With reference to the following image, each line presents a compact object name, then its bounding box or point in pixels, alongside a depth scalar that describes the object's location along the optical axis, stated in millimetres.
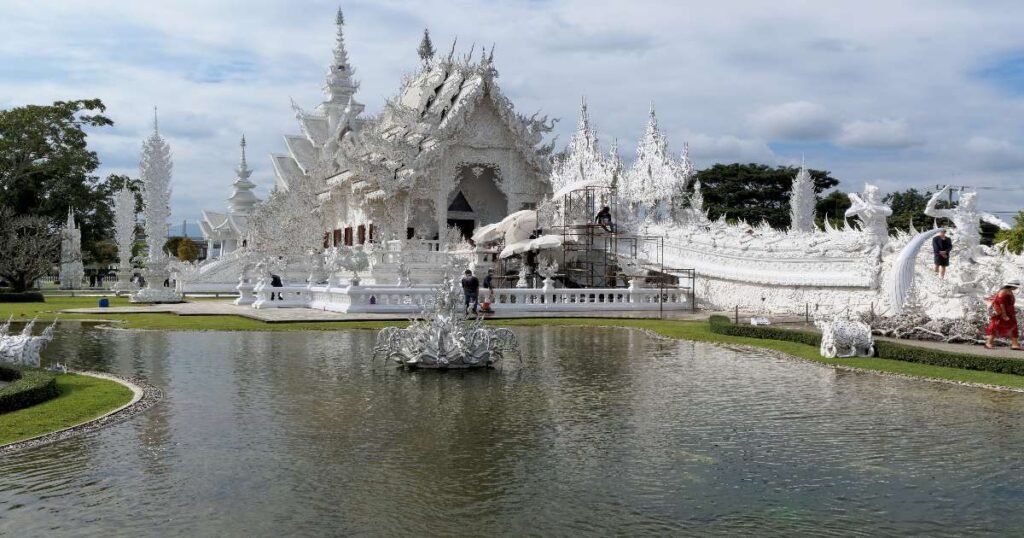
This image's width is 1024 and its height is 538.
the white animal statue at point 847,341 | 13484
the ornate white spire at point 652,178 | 35000
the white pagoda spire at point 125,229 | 38781
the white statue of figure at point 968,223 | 17406
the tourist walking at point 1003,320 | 13867
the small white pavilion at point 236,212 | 52312
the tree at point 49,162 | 42000
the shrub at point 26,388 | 8938
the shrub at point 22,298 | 31156
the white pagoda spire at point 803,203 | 37594
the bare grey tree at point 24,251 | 35781
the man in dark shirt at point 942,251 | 17453
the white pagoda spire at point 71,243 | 41875
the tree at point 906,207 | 47000
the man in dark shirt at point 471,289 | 20703
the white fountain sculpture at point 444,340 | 12062
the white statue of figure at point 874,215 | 20328
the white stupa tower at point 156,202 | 30156
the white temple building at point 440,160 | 33812
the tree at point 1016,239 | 34844
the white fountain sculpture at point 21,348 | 11391
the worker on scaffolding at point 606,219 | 28984
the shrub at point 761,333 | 15086
